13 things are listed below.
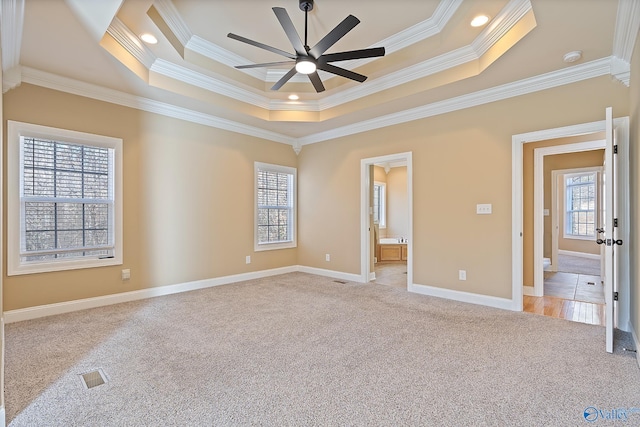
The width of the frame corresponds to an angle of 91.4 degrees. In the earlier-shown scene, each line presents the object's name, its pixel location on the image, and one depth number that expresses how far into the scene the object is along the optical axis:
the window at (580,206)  8.27
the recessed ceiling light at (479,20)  2.97
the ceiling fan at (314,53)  2.49
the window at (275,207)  5.75
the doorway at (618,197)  3.12
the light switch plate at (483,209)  4.01
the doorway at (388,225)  4.92
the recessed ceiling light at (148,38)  3.23
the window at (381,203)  9.08
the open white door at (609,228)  2.63
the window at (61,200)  3.35
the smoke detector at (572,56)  3.04
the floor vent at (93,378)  2.16
